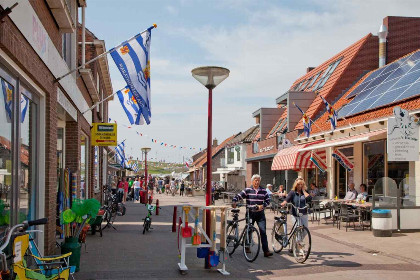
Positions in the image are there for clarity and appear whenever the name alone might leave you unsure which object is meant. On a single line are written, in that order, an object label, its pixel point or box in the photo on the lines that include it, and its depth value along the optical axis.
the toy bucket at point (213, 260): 8.74
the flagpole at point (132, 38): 10.41
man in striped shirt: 10.08
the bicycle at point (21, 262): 4.32
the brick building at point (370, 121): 13.97
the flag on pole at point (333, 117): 18.94
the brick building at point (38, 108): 6.00
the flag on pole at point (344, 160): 18.58
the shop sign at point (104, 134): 17.01
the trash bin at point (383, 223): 13.01
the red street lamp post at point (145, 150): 32.22
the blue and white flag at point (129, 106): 16.83
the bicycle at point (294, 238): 9.62
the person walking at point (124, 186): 32.60
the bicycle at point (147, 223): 14.02
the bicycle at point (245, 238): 9.76
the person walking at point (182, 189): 45.78
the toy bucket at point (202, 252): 8.77
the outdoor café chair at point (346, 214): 14.73
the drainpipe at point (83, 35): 12.47
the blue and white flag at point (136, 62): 10.56
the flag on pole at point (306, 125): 22.14
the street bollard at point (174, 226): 14.47
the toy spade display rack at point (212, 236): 8.52
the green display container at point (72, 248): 7.98
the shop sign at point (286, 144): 25.66
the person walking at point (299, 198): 10.54
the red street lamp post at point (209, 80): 9.35
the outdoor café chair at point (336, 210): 15.61
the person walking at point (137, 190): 35.37
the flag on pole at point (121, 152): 38.16
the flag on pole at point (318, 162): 21.31
